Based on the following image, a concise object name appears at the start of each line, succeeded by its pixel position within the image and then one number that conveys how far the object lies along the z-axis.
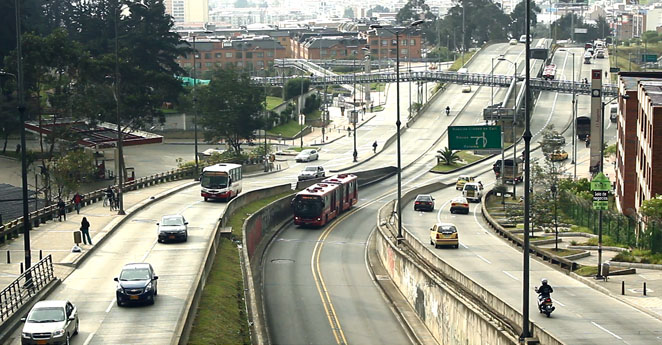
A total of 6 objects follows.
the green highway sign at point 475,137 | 84.56
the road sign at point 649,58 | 189.81
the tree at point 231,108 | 107.50
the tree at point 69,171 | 70.00
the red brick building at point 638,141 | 58.84
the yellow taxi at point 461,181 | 96.59
